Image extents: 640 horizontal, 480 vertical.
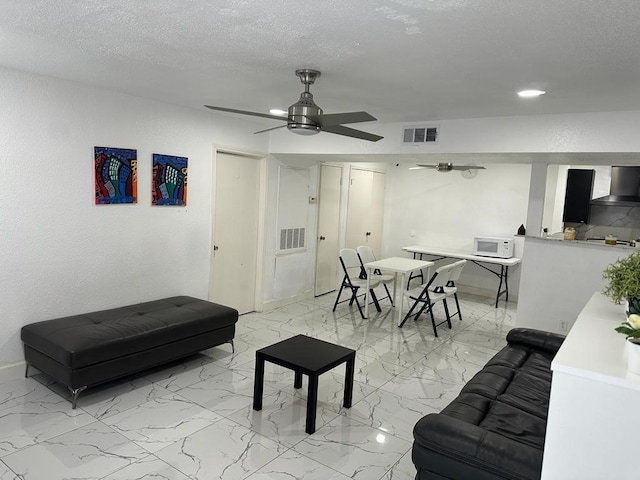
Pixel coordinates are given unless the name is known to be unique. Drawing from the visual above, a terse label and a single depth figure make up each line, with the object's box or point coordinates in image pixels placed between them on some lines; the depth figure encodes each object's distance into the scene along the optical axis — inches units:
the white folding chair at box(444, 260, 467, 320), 212.2
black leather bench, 119.7
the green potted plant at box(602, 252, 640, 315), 65.8
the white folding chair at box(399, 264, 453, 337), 203.1
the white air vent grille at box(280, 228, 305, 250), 231.1
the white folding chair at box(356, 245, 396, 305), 235.3
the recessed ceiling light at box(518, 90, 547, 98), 118.2
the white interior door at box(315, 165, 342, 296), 257.1
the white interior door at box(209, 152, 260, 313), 197.0
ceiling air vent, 171.2
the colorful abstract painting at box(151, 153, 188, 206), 166.1
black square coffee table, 112.8
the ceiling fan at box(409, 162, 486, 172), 244.6
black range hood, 235.5
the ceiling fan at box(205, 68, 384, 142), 109.8
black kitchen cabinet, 247.6
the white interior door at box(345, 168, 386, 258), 283.0
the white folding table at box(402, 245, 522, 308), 252.3
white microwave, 258.7
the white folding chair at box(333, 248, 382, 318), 227.1
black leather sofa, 70.6
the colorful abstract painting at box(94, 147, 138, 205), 148.6
